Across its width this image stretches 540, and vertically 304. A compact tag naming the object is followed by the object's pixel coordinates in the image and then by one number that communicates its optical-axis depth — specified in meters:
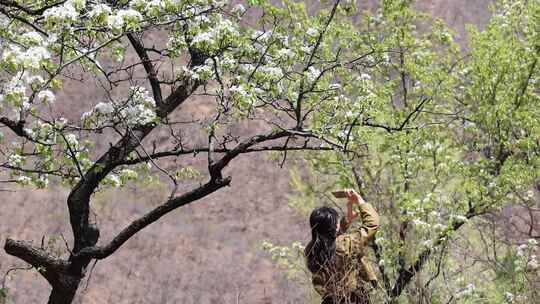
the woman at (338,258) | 11.75
